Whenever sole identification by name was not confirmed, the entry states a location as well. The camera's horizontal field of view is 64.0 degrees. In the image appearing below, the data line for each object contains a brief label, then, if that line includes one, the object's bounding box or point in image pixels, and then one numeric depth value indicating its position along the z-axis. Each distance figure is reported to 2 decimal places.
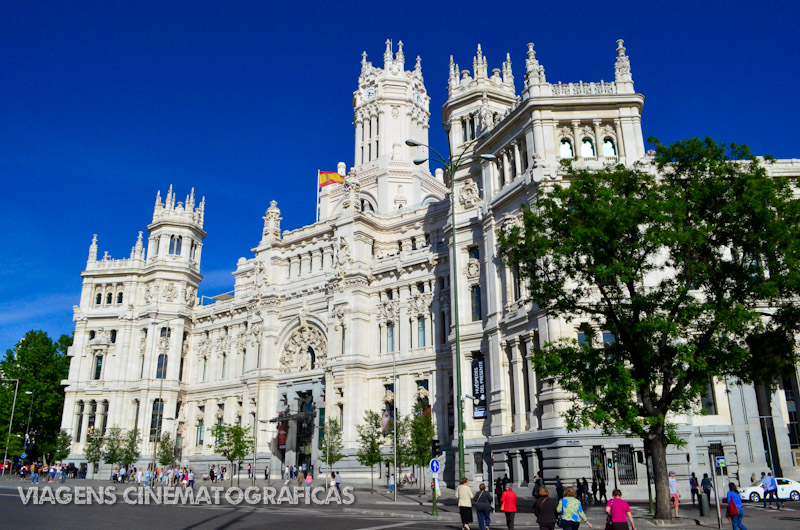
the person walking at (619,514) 14.75
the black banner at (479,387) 45.38
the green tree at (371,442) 45.81
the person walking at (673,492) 26.02
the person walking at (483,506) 18.95
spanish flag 77.76
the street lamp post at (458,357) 25.88
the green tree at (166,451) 63.10
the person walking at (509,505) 18.62
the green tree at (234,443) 55.12
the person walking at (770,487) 30.98
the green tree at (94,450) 67.25
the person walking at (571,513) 14.85
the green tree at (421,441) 43.12
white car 32.84
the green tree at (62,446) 69.75
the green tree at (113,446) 64.93
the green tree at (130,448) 65.19
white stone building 39.34
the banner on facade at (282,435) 62.91
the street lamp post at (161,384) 69.24
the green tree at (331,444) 50.53
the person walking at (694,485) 31.97
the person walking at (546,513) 15.20
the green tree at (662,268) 23.64
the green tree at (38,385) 75.75
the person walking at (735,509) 19.66
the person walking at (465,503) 19.23
